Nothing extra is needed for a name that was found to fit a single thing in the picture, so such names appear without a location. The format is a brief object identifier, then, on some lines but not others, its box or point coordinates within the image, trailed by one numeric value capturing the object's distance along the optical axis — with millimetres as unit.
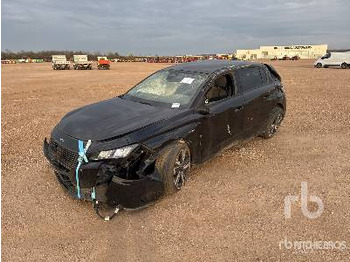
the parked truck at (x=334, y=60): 34156
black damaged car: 3801
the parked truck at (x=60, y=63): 41375
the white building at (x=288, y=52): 100500
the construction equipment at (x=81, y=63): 42188
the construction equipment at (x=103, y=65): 42406
